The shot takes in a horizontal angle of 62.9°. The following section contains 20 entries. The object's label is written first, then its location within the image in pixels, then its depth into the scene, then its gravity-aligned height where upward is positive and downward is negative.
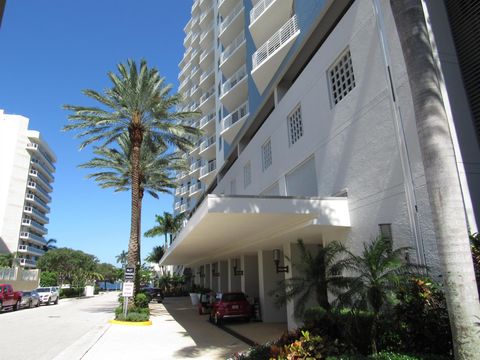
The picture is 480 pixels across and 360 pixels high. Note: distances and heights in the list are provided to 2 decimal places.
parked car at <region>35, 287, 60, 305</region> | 36.71 -0.36
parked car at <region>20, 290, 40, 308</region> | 31.83 -0.63
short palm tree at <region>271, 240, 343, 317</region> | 10.23 +0.06
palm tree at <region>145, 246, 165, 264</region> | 68.09 +5.86
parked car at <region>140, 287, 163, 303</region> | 37.94 -0.68
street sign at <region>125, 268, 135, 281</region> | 19.70 +0.71
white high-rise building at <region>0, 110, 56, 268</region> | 83.25 +22.64
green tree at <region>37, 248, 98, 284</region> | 69.88 +4.78
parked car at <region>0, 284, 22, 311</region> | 27.39 -0.39
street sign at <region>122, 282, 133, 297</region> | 18.81 -0.02
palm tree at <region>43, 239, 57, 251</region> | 109.19 +12.65
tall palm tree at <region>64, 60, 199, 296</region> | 22.84 +10.16
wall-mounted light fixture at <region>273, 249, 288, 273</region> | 15.17 +0.97
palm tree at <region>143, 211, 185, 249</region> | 61.03 +9.48
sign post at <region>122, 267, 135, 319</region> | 18.89 +0.17
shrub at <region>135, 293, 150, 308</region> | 22.28 -0.71
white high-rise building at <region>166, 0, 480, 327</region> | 8.77 +3.95
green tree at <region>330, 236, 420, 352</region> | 7.18 +0.03
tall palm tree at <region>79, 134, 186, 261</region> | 29.00 +9.29
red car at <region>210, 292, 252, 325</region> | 18.17 -1.00
